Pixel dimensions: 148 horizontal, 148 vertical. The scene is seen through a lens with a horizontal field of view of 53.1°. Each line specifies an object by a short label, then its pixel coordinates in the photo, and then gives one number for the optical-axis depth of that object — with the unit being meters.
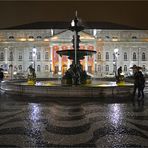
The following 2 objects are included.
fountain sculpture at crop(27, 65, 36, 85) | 10.39
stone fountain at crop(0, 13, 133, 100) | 7.16
